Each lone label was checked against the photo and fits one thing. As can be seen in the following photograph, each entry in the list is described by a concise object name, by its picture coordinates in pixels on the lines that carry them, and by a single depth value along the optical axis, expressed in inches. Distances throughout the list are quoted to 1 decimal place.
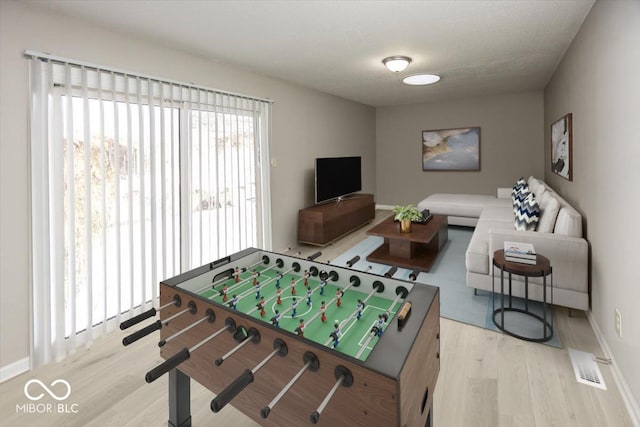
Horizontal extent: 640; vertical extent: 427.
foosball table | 34.4
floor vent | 71.2
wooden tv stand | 176.9
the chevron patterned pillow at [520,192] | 137.8
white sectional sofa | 94.4
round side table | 85.4
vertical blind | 84.7
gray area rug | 96.3
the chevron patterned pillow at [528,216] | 119.1
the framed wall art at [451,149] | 248.4
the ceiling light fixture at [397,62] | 134.2
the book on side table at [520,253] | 89.1
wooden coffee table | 145.0
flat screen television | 185.2
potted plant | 150.1
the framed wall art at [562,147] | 124.2
